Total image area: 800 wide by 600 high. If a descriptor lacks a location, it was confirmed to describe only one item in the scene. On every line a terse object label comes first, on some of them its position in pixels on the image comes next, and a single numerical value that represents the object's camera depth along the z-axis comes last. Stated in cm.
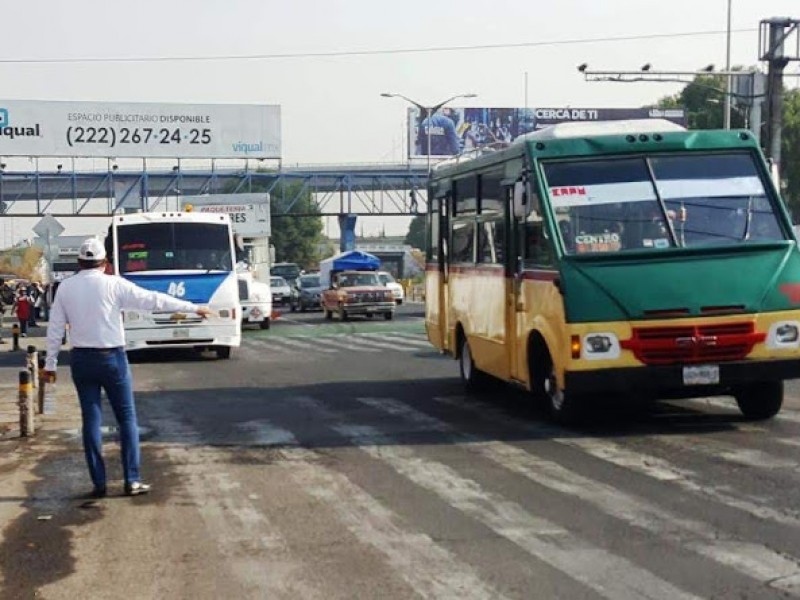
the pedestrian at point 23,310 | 3744
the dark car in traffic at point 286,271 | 7506
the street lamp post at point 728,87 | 4418
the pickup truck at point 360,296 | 4353
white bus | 2386
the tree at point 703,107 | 7262
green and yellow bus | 1146
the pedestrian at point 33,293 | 4564
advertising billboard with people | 8288
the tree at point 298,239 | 11788
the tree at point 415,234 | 14205
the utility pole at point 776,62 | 3341
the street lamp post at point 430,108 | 5759
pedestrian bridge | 7094
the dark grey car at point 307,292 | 5584
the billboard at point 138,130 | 6406
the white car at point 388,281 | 4530
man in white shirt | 931
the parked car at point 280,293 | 6131
